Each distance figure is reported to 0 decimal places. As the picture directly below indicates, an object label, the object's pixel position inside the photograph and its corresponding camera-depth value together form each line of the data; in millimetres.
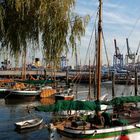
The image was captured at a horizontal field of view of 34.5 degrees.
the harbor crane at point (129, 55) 119684
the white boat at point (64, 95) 42871
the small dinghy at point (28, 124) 23156
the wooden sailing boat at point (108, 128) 16344
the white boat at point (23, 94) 43690
